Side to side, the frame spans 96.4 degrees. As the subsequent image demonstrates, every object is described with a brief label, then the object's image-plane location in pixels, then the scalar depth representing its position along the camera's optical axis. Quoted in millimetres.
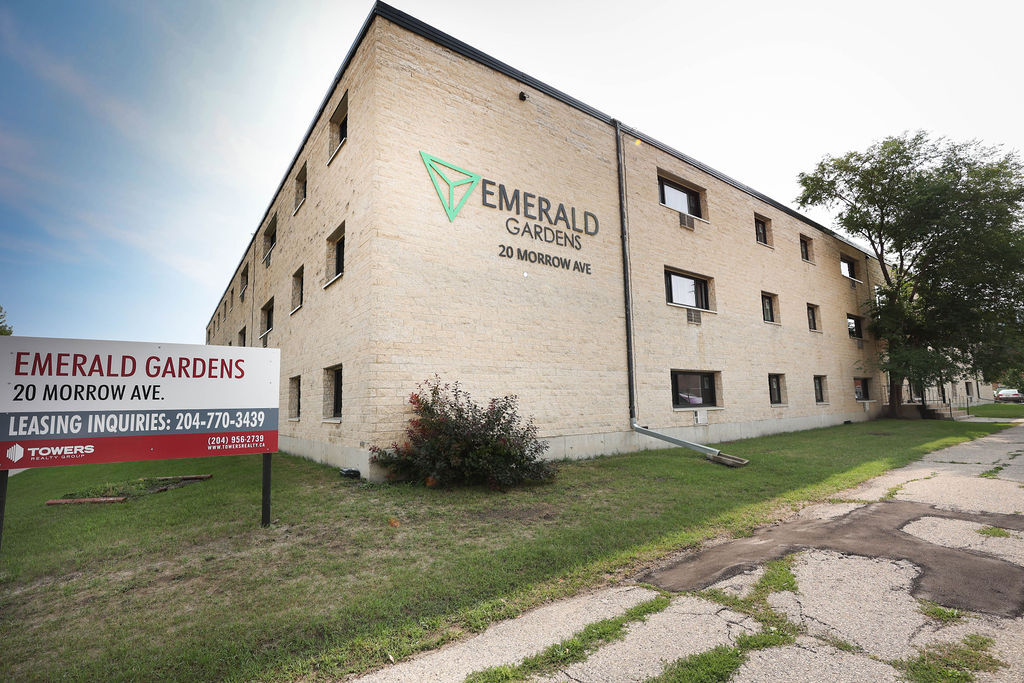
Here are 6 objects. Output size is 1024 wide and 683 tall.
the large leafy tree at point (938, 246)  19547
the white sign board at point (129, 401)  4203
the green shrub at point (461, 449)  7609
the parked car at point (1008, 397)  44688
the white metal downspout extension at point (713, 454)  9578
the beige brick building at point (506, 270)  9188
